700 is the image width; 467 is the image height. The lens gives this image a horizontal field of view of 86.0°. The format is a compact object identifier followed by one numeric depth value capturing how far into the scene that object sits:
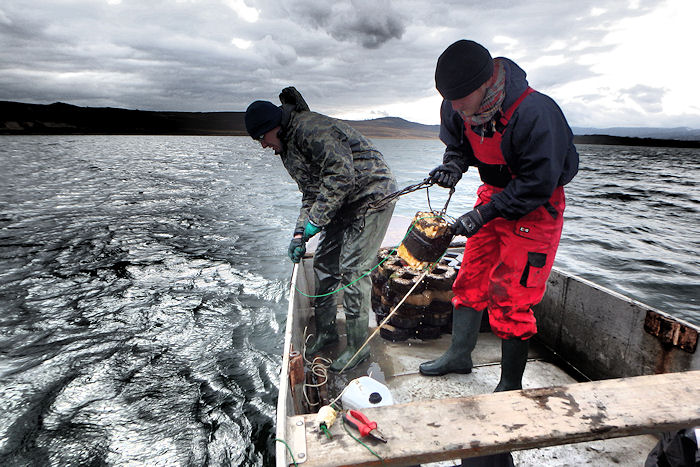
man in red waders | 2.25
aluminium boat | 1.78
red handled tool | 1.80
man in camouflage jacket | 3.24
